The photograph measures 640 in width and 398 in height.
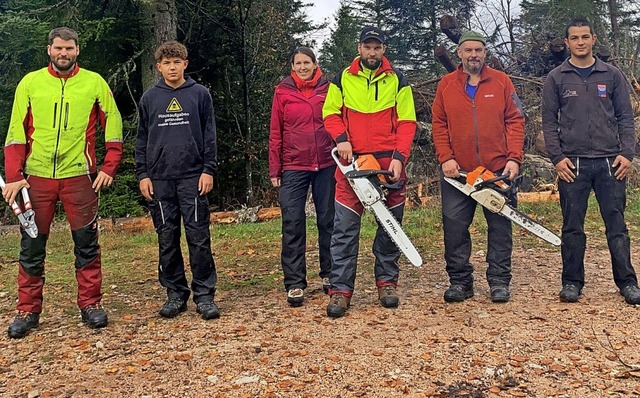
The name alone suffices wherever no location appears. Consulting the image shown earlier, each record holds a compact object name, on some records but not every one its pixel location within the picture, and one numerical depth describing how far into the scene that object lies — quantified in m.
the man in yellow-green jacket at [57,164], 4.30
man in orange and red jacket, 4.66
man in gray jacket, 4.57
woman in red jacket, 4.86
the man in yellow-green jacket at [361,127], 4.58
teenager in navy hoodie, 4.52
